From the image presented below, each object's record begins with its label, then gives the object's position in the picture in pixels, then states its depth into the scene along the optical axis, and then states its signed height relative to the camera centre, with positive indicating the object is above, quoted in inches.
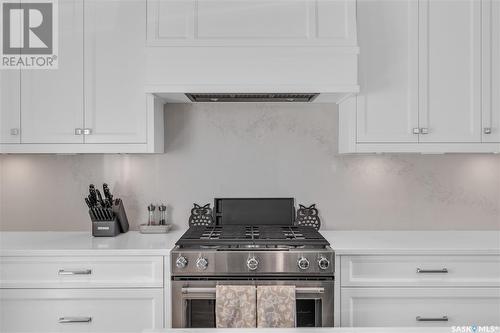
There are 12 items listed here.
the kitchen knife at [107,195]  99.0 -7.2
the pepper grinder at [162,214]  106.4 -12.9
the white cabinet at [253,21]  89.3 +31.9
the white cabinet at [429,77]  91.9 +19.8
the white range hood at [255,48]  88.4 +25.4
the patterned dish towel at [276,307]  78.1 -27.5
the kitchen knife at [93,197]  97.7 -7.5
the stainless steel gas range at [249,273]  81.6 -21.8
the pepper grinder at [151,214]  105.4 -12.7
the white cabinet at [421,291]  83.4 -26.0
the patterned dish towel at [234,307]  78.6 -27.5
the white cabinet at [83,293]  82.6 -25.9
